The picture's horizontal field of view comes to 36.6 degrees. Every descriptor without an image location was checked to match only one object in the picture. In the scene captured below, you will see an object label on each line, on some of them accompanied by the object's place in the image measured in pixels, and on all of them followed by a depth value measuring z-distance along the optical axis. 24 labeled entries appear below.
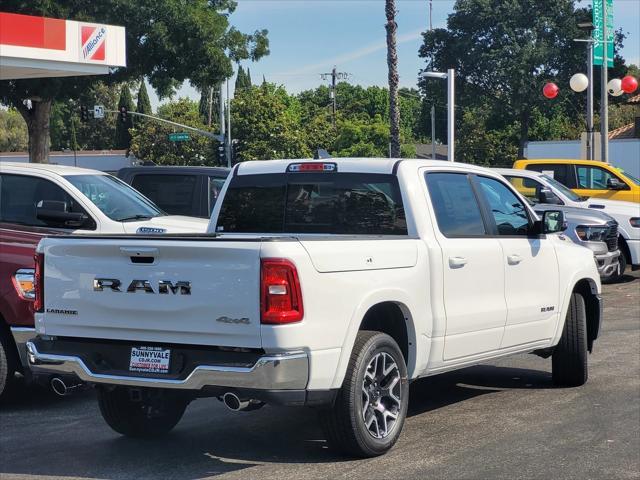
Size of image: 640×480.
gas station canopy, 22.56
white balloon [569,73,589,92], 28.83
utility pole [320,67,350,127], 89.98
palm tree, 28.53
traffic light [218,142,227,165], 52.44
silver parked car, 15.61
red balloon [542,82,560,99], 30.92
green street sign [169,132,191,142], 57.24
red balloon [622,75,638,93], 28.84
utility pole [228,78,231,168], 50.43
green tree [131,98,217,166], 75.12
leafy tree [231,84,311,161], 66.94
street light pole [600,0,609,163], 27.59
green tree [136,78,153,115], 104.56
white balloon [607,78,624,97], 30.34
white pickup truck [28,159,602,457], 5.55
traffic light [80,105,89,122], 50.02
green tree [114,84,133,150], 100.75
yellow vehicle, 19.53
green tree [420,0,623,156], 70.00
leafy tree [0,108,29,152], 104.12
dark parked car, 13.37
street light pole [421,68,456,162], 27.00
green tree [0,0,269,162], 31.23
